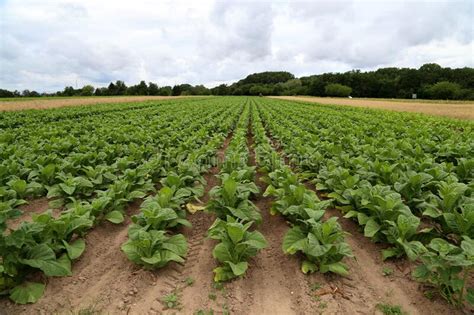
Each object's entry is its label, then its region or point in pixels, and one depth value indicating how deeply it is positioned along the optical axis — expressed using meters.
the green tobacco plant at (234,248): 3.28
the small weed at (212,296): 3.05
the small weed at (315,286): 3.19
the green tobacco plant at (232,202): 4.17
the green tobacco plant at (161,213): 3.67
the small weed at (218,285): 3.21
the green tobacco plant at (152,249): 3.35
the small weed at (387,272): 3.40
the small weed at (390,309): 2.85
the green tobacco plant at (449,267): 2.62
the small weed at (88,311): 2.84
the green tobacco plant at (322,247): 3.25
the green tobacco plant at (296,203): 3.85
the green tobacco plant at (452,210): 3.39
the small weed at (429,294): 2.98
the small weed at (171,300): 2.96
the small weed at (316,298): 3.04
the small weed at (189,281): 3.28
